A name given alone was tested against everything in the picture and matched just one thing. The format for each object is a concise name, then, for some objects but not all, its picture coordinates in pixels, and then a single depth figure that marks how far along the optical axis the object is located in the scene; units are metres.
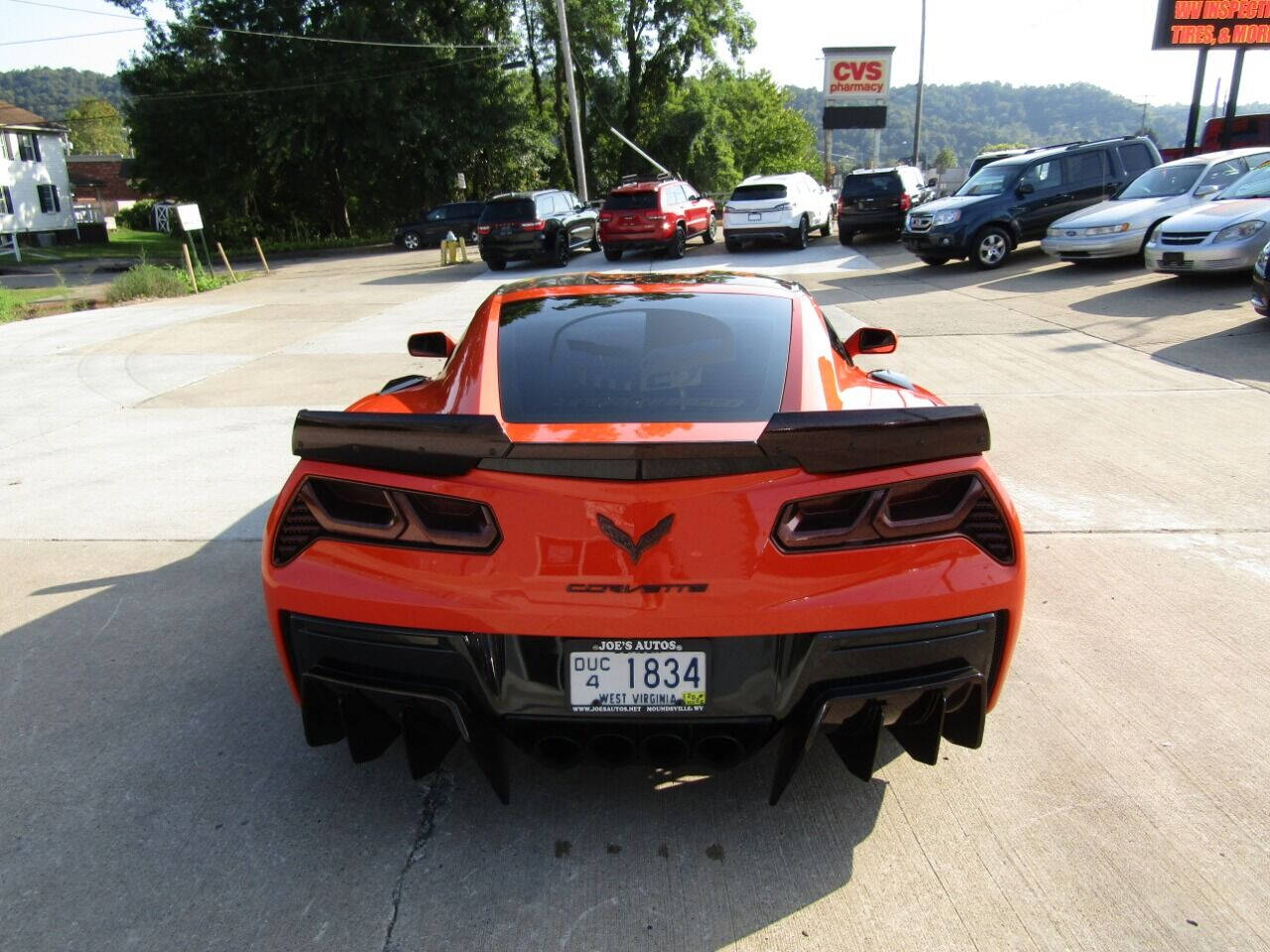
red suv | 21.20
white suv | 21.94
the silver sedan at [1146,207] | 14.02
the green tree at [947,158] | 111.28
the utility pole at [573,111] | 29.76
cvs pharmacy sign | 44.59
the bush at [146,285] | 19.27
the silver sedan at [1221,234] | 11.55
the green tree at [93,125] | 104.56
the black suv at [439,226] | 32.75
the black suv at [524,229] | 21.56
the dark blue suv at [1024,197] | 16.66
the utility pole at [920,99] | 42.96
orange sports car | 2.25
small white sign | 20.88
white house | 49.62
